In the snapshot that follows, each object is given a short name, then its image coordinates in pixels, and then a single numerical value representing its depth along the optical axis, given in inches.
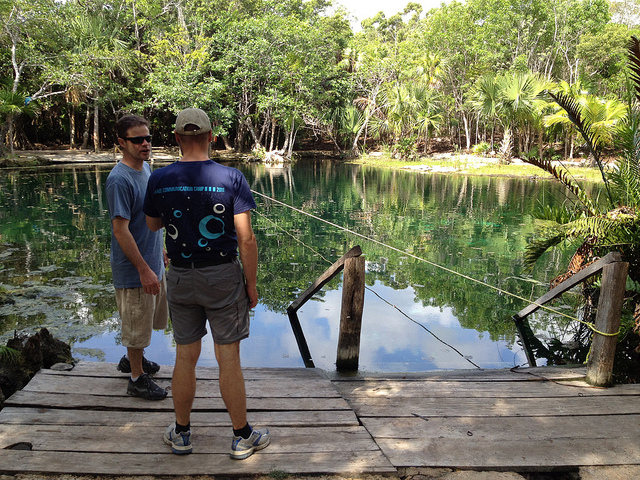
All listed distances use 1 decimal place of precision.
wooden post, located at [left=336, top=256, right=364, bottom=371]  146.2
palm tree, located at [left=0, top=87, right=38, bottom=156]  817.5
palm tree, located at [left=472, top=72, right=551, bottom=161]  951.6
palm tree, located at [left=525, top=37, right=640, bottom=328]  177.0
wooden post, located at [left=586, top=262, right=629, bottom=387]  132.2
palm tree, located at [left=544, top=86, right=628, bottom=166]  788.6
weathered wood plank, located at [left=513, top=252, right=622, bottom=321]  134.4
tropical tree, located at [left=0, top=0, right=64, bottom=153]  840.9
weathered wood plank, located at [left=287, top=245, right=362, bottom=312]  146.0
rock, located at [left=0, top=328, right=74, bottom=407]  129.0
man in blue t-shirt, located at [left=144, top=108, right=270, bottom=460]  87.7
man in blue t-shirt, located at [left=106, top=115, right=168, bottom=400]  109.7
